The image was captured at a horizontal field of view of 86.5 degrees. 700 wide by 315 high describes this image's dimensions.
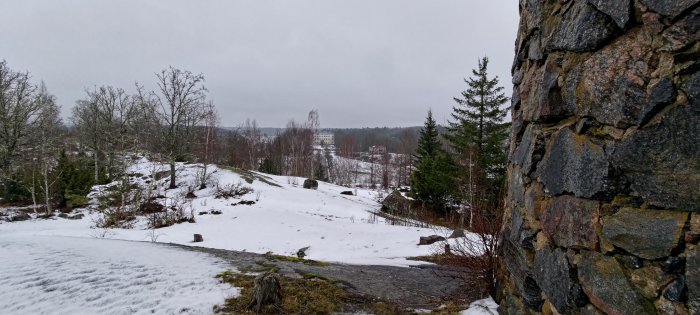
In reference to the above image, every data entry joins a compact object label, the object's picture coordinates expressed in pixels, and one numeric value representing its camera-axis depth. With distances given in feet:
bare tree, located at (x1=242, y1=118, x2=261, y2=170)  166.81
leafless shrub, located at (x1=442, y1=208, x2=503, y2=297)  15.37
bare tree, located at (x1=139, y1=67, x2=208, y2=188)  77.20
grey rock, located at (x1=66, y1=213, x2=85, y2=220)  54.24
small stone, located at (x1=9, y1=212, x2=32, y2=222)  51.22
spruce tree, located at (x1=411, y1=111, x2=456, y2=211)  71.51
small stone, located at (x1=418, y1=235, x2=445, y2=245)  30.48
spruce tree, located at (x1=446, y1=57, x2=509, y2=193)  68.49
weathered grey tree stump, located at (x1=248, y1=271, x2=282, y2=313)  13.41
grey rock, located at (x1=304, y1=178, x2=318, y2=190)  89.76
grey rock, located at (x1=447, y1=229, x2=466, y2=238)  29.86
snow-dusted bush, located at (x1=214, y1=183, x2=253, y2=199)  68.49
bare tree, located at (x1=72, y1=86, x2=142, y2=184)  90.63
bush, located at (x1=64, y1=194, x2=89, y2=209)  60.95
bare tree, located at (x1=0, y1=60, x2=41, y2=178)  67.67
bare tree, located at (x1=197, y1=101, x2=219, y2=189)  77.62
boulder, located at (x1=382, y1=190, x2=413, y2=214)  70.09
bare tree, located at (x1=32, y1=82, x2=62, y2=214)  59.26
